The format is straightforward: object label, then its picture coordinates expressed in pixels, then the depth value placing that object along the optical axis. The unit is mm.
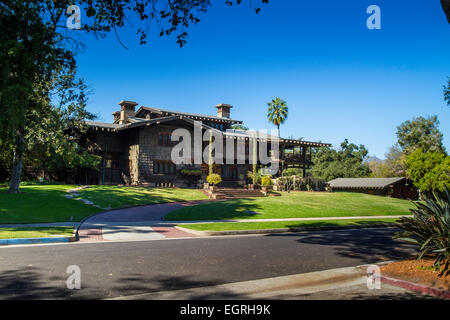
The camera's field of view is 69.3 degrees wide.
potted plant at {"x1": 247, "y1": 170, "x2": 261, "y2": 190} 31958
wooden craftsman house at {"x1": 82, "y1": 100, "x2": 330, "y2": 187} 33406
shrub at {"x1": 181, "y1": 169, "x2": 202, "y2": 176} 34406
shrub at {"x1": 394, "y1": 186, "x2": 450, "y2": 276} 6789
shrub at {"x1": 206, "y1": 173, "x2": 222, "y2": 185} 29969
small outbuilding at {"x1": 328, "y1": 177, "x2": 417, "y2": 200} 45312
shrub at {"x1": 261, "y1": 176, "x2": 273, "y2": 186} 30891
